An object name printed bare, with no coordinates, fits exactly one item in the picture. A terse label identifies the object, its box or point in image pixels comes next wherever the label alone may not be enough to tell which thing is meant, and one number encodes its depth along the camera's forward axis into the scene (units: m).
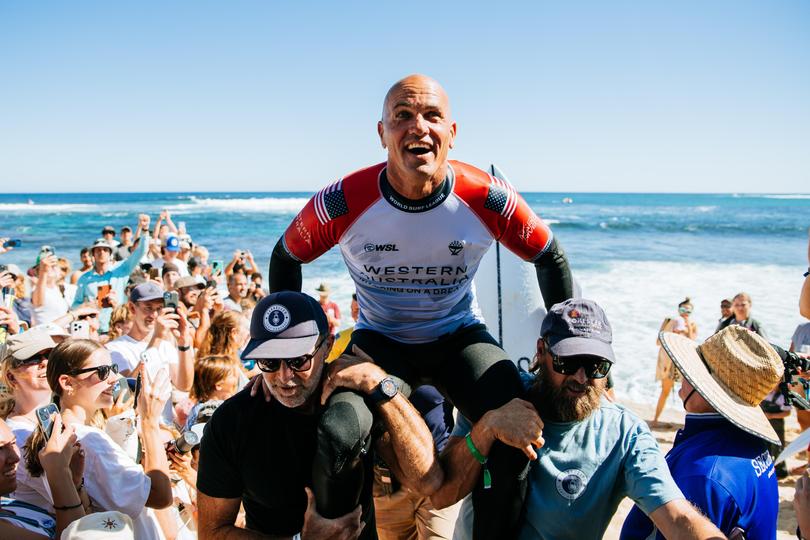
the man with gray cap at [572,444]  2.21
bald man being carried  2.64
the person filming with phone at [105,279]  7.83
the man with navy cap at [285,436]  2.35
